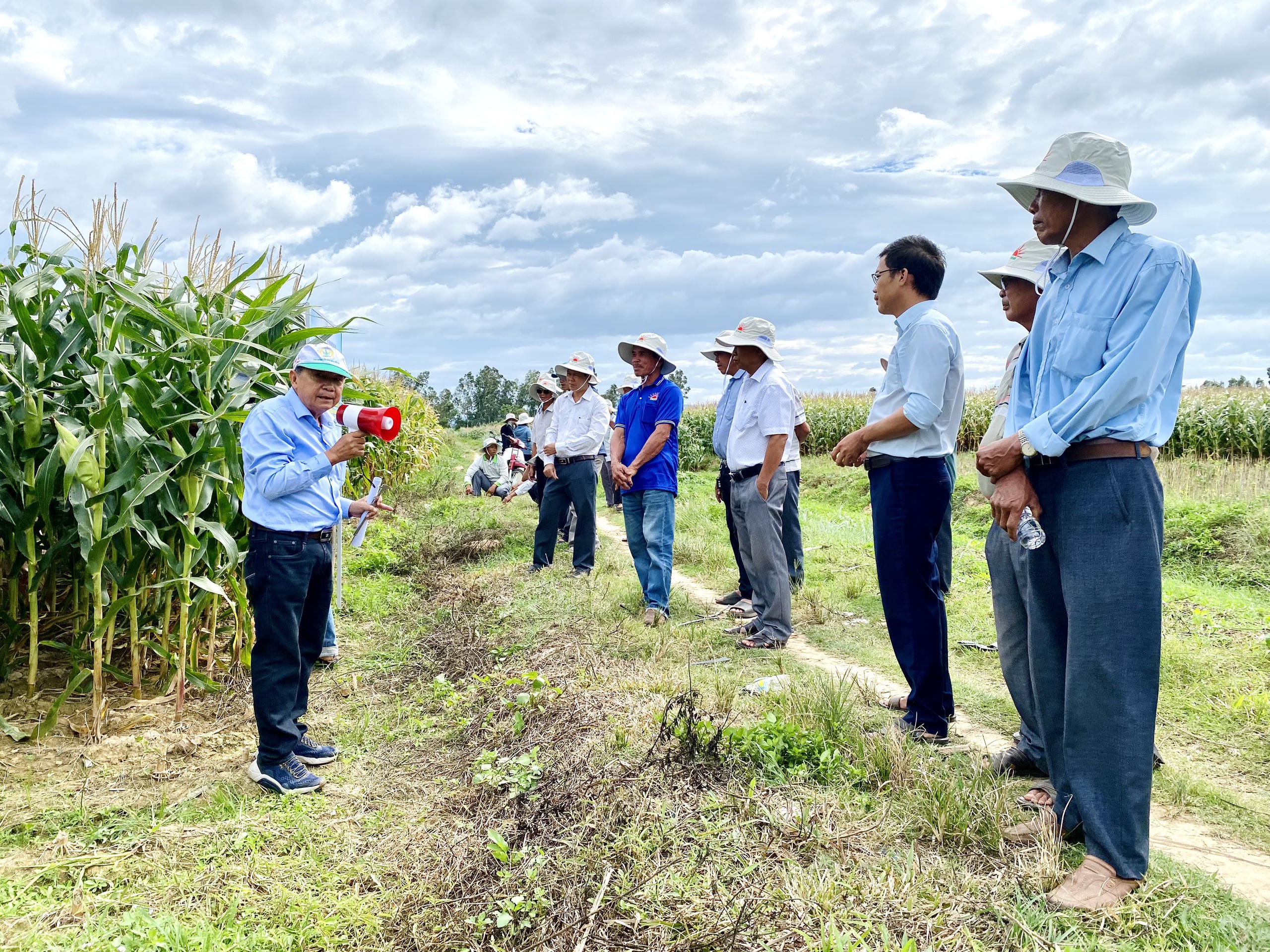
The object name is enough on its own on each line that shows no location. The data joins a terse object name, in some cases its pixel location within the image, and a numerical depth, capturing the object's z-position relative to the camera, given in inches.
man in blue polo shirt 252.1
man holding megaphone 146.0
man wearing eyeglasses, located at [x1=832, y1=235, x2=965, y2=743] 153.4
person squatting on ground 594.2
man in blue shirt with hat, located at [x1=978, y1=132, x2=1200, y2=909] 99.2
